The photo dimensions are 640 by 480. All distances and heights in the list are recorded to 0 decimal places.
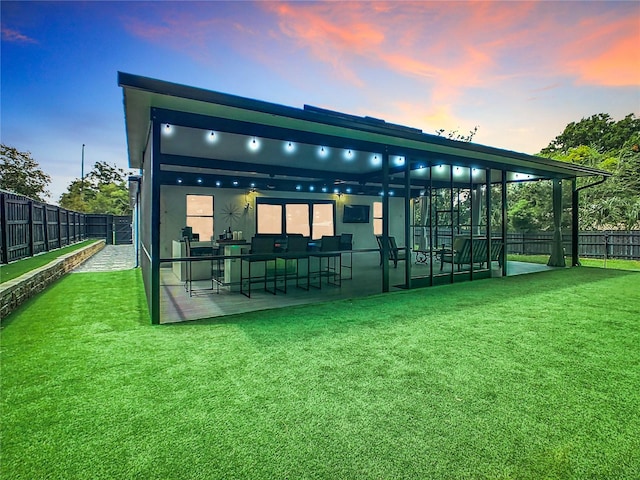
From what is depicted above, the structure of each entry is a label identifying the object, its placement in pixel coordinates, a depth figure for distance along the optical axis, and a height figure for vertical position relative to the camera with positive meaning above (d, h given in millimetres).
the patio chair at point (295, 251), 5246 -296
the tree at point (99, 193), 28625 +3622
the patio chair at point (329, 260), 5867 -583
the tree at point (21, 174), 20281 +3862
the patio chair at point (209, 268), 5996 -718
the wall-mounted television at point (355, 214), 12992 +758
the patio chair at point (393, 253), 8564 -547
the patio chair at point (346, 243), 7477 -234
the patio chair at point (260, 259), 5152 -432
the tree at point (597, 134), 18703 +5982
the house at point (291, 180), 3848 +1384
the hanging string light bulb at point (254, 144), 5412 +1557
